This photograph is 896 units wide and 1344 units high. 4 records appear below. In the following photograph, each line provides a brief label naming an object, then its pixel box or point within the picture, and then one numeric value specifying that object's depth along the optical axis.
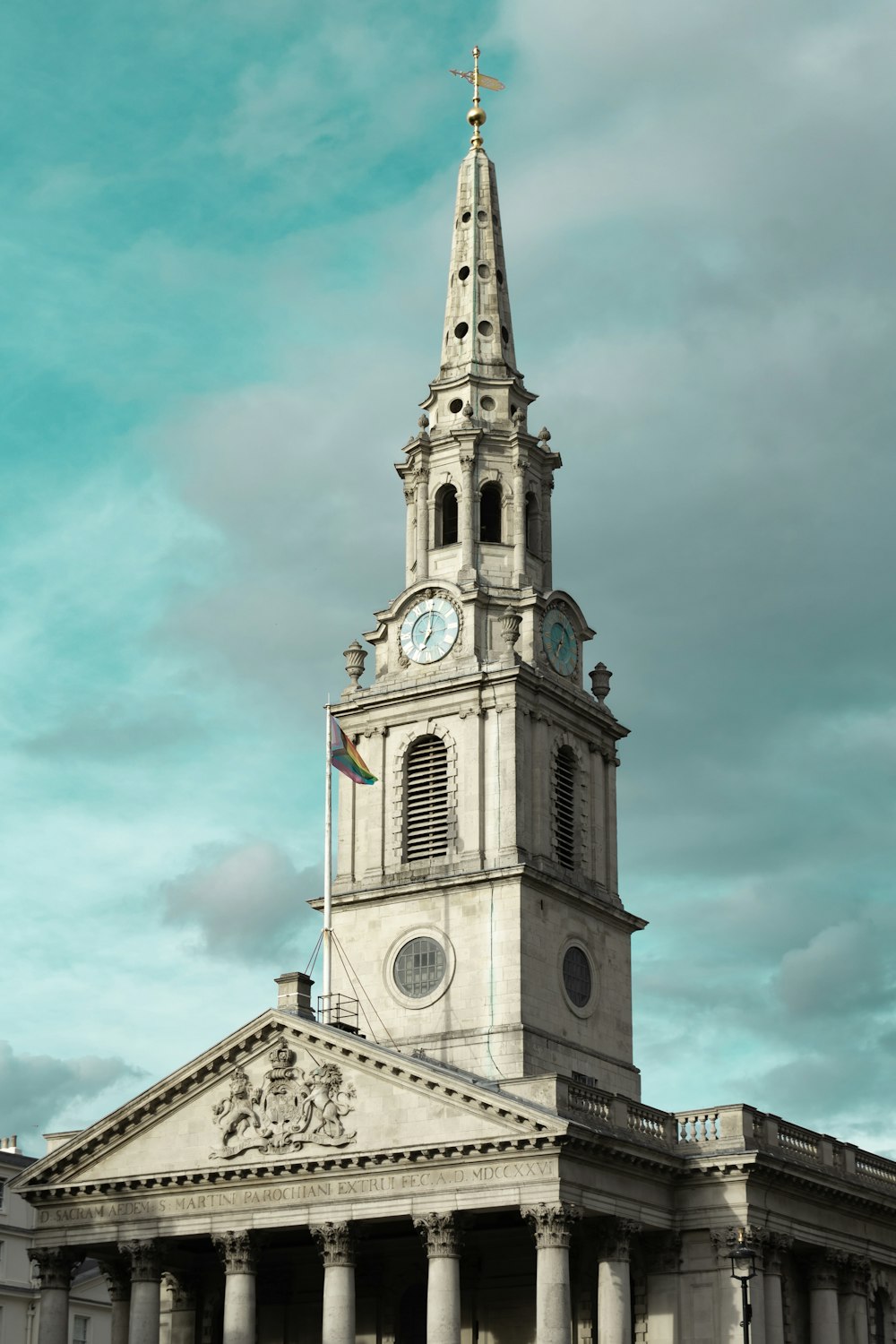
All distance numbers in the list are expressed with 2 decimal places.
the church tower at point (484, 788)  70.19
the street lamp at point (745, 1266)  51.00
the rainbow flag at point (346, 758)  73.25
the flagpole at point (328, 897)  70.88
